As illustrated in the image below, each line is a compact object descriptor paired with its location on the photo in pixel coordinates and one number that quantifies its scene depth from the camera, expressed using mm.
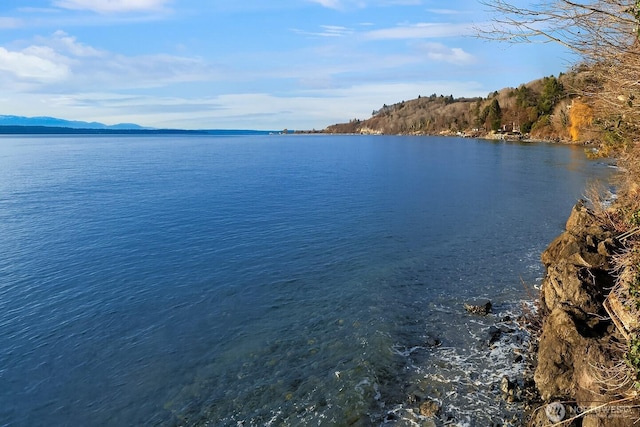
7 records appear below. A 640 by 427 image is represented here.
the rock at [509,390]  12506
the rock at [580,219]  19116
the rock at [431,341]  15753
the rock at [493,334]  15805
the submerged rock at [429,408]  12094
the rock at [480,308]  17906
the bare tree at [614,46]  7500
